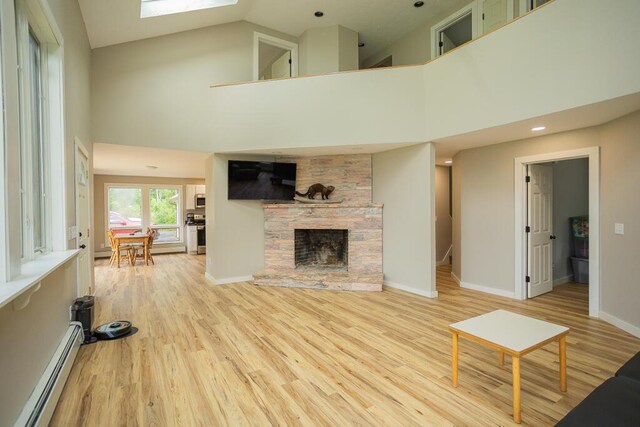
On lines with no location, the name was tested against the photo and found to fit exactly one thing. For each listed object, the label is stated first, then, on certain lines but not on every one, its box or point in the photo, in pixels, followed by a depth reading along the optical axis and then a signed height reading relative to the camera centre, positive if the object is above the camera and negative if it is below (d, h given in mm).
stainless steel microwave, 9836 +386
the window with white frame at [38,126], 2080 +689
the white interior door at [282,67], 6504 +3155
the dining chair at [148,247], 7539 -859
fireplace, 5977 -744
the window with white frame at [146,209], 8906 +110
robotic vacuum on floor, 3186 -1226
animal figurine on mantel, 5668 +375
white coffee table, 1933 -870
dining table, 7215 -657
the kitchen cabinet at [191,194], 9766 +578
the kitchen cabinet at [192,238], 9359 -783
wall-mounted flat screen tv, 5488 +563
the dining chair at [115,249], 7307 -862
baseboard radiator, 1632 -1077
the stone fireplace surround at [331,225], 5371 -258
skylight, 4205 +2948
